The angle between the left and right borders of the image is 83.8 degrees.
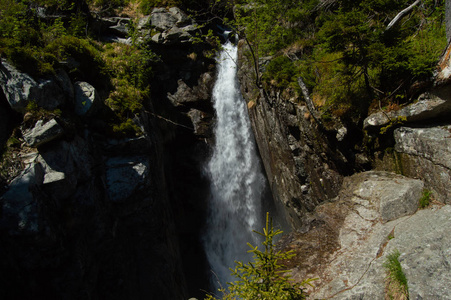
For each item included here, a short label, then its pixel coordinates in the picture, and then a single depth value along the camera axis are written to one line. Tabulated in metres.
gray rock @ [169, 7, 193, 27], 16.39
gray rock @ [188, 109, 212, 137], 15.91
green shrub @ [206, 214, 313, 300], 3.54
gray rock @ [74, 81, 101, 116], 9.45
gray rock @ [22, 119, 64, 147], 7.48
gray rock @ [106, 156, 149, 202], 9.80
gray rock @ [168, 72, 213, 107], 16.14
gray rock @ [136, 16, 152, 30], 15.95
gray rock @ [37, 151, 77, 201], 7.48
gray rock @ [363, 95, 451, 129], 5.48
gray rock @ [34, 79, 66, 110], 8.02
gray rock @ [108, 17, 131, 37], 15.40
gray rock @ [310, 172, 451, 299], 3.88
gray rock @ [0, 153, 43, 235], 6.70
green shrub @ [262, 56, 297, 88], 10.15
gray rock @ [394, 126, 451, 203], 5.13
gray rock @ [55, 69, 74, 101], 8.91
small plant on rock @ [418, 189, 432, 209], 5.21
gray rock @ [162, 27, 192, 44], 15.37
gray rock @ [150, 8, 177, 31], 15.92
